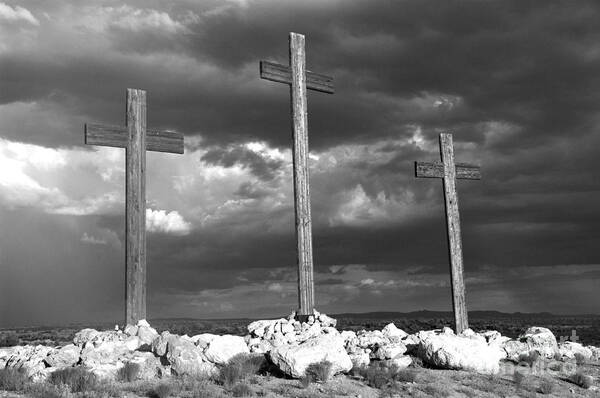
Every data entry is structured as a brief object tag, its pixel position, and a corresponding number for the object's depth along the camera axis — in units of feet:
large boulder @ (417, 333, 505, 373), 43.52
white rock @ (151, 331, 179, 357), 39.73
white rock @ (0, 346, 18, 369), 41.83
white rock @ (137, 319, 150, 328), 47.44
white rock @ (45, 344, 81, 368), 38.78
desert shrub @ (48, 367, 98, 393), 34.40
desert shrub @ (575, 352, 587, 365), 53.31
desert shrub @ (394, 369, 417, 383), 40.14
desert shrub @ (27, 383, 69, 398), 32.76
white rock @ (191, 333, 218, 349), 41.54
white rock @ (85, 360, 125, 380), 36.63
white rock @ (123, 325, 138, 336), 46.17
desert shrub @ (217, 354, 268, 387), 36.77
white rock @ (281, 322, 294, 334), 48.72
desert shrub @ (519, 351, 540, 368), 49.72
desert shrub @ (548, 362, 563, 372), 49.72
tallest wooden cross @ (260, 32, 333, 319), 52.70
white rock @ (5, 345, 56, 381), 37.00
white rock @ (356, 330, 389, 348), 46.69
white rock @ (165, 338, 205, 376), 38.29
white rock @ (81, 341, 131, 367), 38.99
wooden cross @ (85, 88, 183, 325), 49.19
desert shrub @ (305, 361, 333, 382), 37.76
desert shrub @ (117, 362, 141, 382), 36.60
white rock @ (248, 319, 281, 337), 48.34
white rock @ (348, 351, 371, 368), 42.17
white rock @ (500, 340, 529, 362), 51.37
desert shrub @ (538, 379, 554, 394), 42.59
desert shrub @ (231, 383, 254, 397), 34.73
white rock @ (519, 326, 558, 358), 53.16
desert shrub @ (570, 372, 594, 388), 45.21
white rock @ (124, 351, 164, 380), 37.55
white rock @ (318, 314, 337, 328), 51.80
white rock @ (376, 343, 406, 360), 44.47
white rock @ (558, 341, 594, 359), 54.70
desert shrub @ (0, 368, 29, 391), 34.62
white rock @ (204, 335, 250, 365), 40.29
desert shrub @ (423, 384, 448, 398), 38.26
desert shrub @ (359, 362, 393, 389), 38.65
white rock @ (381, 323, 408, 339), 51.57
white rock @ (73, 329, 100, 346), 45.07
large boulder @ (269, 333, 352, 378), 38.01
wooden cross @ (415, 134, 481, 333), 64.44
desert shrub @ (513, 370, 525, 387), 43.02
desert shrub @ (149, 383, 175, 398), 33.30
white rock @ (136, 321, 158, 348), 43.74
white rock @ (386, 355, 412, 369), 42.83
